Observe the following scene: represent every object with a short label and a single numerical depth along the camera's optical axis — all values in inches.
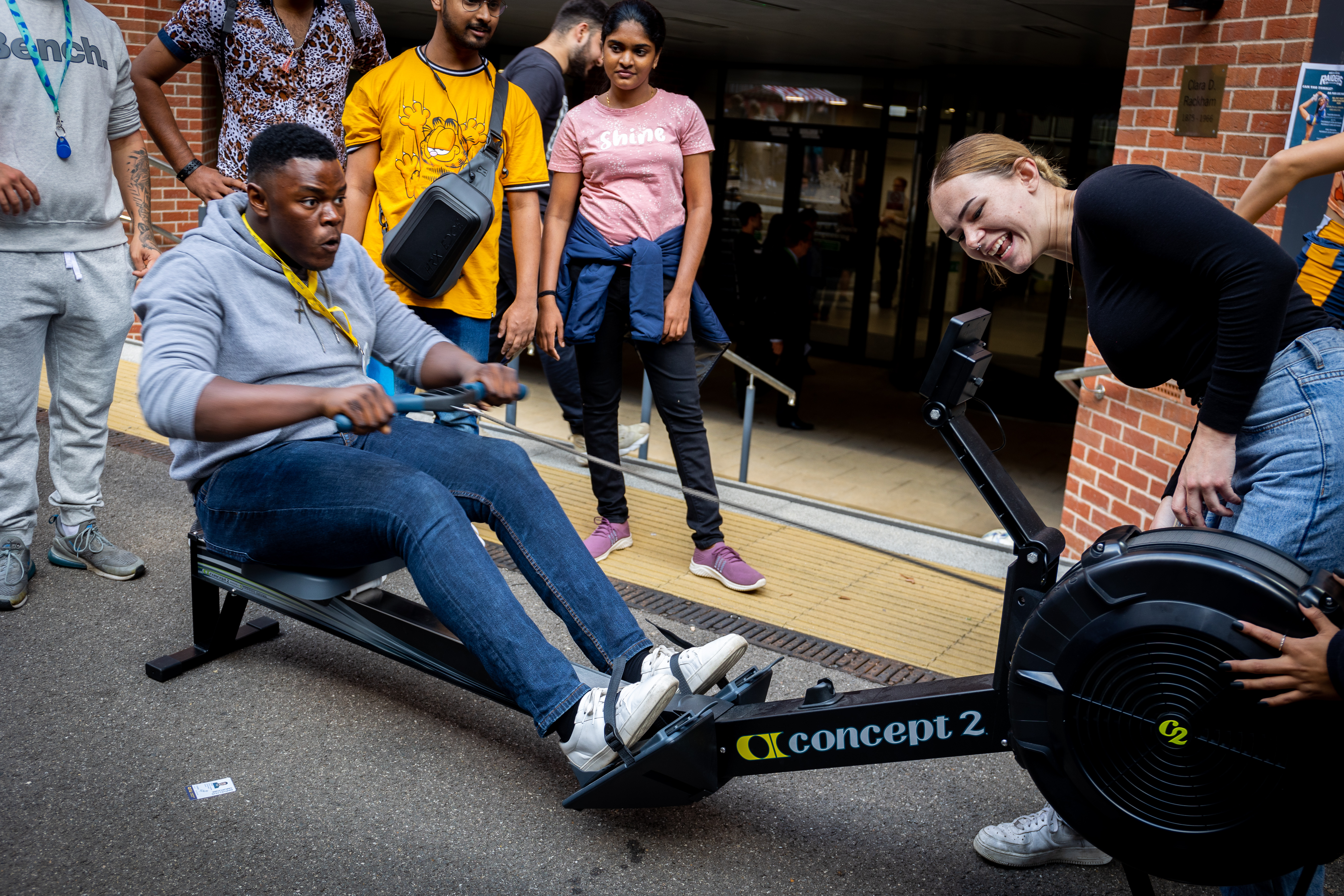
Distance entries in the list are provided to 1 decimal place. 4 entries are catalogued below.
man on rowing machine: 90.1
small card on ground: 97.3
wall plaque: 151.8
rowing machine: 67.6
